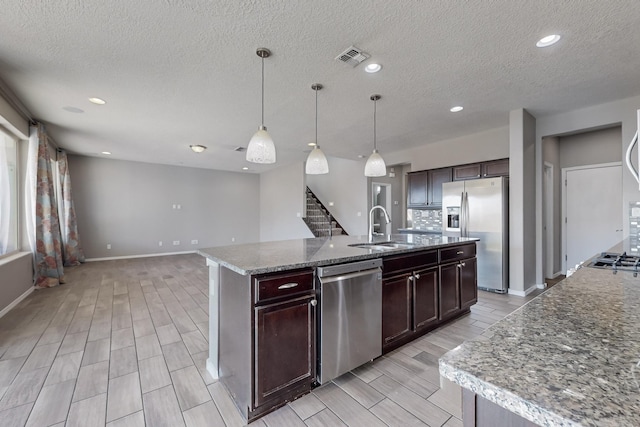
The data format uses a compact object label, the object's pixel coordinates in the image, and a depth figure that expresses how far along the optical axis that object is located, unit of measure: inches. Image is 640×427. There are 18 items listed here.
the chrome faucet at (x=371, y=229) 126.7
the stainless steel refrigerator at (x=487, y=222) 160.4
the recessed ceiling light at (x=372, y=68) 103.5
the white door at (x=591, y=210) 171.5
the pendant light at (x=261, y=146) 93.3
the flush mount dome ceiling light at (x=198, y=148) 212.2
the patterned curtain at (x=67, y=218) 232.1
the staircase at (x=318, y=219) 297.1
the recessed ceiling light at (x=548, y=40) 87.5
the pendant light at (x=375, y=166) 127.3
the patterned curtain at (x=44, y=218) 161.0
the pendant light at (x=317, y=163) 115.1
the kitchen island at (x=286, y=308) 63.8
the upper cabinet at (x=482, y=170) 168.6
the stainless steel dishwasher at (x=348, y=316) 73.5
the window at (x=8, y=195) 141.2
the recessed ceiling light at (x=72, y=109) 142.4
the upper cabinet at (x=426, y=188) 203.2
